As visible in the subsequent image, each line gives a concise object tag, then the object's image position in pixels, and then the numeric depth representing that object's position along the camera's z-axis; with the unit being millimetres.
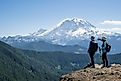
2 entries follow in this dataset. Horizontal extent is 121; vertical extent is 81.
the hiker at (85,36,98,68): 15345
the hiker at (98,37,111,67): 14964
